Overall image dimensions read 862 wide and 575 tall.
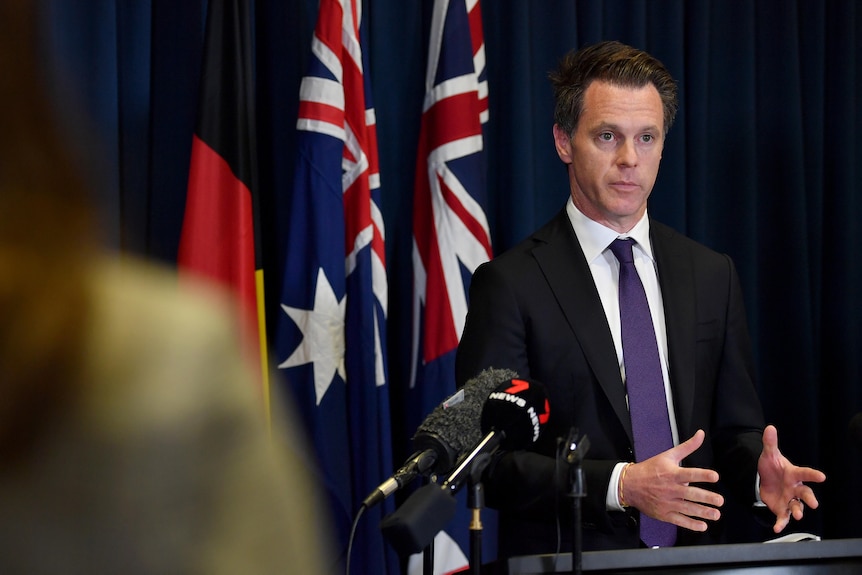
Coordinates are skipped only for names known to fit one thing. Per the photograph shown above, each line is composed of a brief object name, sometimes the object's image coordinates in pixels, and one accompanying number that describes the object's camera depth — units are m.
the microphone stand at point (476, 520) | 3.00
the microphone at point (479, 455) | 2.78
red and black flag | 4.03
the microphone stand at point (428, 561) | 3.02
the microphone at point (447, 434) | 3.04
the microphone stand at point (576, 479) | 3.02
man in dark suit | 3.53
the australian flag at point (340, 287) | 4.07
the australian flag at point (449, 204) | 4.17
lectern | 3.06
